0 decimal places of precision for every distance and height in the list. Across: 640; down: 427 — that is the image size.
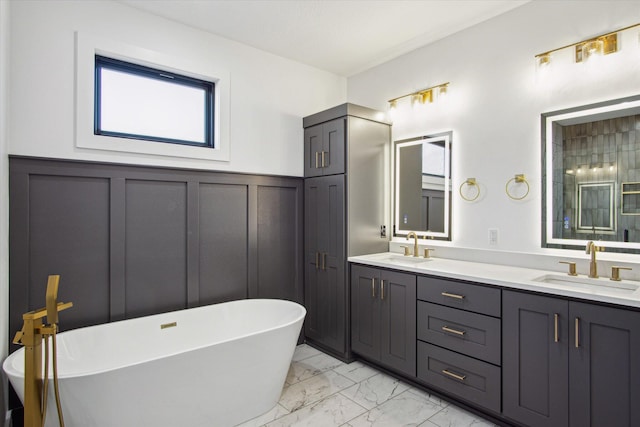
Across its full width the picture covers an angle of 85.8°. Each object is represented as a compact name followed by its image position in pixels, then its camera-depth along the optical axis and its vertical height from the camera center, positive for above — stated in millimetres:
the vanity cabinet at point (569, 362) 1637 -773
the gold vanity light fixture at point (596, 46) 2094 +1056
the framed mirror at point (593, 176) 2062 +247
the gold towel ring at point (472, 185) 2766 +235
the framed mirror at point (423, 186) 2977 +255
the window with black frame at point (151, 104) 2543 +883
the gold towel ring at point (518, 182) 2480 +238
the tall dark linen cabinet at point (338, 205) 3062 +79
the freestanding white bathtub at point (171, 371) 1682 -913
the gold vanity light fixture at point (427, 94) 2967 +1070
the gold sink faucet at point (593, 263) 2086 -297
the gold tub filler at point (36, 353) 1486 -617
